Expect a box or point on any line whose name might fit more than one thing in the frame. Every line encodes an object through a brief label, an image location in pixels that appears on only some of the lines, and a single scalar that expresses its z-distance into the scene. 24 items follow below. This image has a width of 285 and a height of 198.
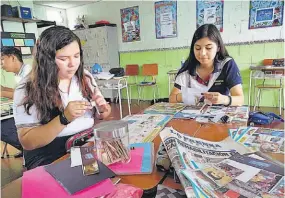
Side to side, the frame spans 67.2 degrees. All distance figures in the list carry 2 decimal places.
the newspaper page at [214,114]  1.12
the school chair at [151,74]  4.48
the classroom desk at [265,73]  3.12
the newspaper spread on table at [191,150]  0.61
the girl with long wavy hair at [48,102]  0.86
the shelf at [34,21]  3.56
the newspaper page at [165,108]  1.36
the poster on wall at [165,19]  4.29
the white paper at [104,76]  3.29
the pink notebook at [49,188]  0.56
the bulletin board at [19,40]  3.54
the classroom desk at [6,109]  1.83
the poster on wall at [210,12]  3.79
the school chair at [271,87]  3.16
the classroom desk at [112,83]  3.31
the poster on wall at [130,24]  4.73
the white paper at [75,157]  0.70
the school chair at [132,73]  4.80
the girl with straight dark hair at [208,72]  1.45
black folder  0.58
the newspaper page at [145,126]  0.94
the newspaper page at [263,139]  0.75
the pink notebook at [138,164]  0.66
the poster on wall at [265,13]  3.37
